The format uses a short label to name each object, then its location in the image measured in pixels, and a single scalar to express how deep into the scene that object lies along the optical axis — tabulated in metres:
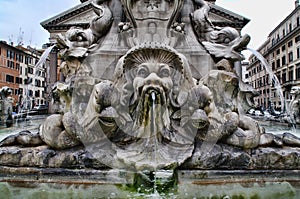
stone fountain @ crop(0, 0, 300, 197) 4.20
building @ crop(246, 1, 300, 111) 57.09
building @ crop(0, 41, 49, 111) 62.53
